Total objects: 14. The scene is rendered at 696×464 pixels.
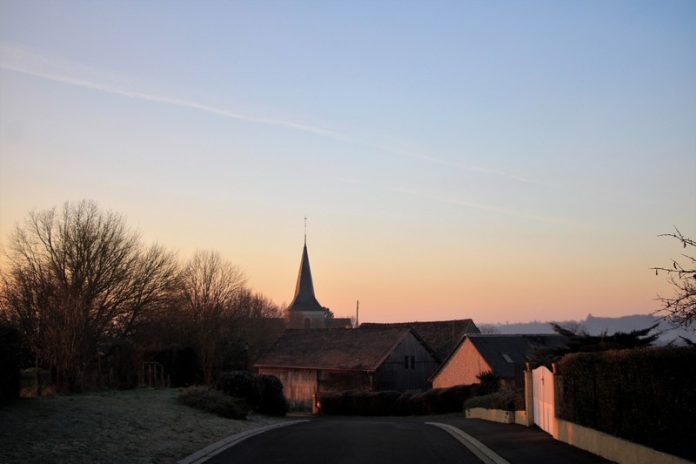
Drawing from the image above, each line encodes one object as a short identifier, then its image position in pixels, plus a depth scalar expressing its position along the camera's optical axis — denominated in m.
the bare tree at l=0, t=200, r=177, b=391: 26.64
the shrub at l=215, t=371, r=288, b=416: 27.17
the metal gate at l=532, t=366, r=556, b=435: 17.72
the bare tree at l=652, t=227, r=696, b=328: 10.51
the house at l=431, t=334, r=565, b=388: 53.44
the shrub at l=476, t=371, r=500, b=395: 44.59
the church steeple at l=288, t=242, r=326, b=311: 117.25
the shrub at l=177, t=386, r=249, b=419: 22.19
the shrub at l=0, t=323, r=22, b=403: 14.03
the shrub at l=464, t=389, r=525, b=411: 23.36
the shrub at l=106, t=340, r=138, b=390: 26.97
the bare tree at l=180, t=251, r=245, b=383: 60.00
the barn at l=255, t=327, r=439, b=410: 56.22
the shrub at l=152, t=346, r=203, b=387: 33.22
